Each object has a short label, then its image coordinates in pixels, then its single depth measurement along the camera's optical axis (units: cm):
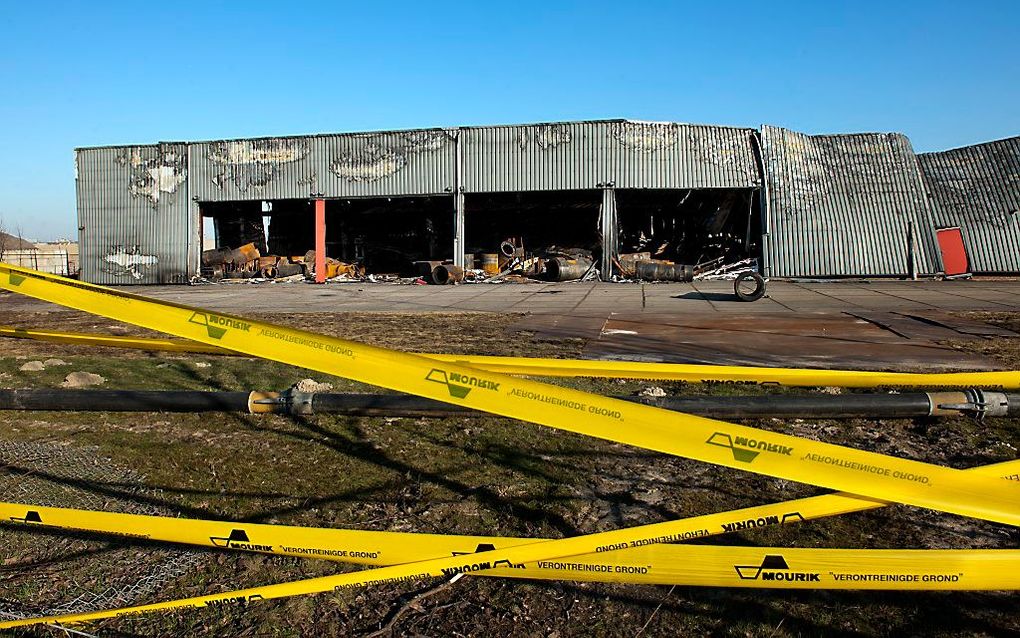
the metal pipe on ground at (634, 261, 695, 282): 2403
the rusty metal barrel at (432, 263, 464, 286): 2620
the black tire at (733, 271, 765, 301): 1510
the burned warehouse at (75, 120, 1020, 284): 2469
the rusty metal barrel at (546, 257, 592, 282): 2584
